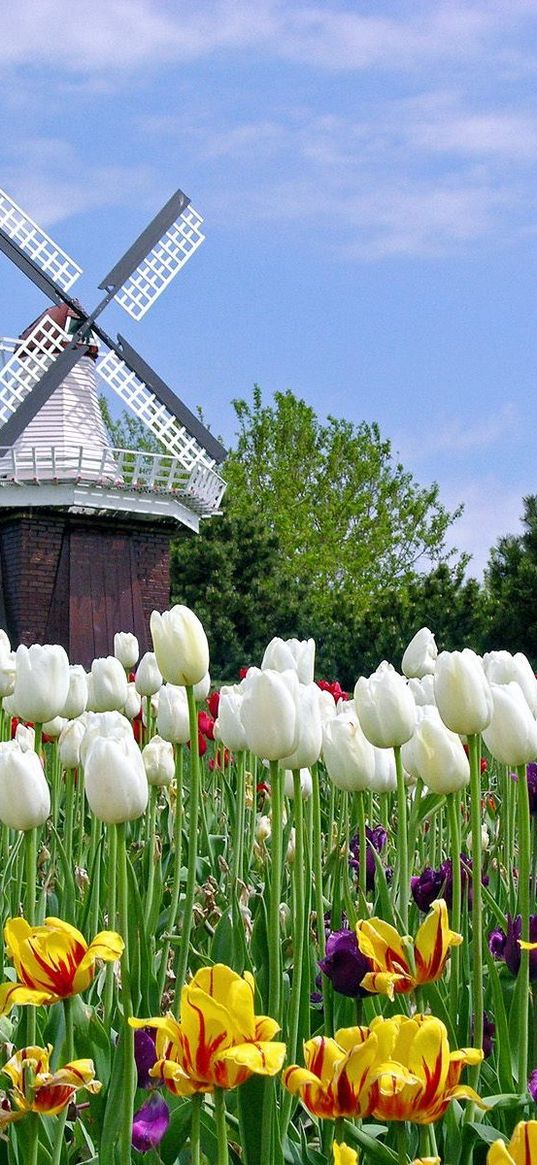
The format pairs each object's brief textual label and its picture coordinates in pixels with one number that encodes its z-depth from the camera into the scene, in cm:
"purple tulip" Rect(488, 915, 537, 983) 219
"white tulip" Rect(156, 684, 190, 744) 257
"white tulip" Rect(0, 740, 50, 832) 210
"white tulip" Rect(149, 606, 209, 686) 218
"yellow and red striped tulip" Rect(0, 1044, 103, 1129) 189
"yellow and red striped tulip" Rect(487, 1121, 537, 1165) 175
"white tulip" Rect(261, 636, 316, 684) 238
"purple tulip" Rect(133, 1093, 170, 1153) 197
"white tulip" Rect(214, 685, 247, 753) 256
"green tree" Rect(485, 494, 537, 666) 2784
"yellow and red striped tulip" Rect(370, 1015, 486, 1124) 181
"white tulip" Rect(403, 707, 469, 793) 218
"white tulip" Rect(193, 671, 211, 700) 283
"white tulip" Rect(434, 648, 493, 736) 213
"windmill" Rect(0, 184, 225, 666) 1966
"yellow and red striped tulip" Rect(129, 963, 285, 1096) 180
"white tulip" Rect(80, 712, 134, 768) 212
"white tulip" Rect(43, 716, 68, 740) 291
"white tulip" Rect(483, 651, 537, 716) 237
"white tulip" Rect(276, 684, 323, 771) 219
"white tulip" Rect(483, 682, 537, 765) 216
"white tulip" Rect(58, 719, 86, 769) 279
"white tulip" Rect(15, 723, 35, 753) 289
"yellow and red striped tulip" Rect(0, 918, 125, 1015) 191
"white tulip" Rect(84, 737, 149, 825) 203
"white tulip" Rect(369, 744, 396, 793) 238
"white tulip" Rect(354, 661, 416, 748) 222
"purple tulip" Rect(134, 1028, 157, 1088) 206
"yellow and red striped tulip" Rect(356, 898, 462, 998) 196
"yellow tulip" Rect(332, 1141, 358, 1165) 176
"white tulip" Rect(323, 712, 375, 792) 222
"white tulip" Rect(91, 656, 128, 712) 283
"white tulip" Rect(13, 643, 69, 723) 244
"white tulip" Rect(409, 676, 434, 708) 280
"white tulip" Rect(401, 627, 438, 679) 344
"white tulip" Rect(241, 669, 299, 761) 206
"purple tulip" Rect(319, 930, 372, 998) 202
